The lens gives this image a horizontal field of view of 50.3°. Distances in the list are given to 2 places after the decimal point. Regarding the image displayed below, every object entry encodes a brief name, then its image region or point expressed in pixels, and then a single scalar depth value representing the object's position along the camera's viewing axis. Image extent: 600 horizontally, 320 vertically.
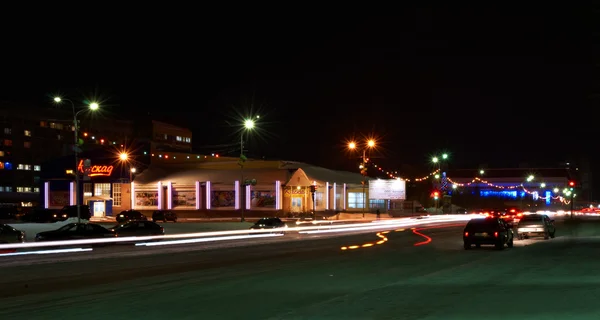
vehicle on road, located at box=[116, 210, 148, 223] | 62.53
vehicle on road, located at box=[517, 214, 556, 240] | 39.22
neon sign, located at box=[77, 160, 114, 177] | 78.44
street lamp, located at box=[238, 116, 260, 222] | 50.78
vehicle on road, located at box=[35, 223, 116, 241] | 32.94
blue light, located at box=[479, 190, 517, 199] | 144.62
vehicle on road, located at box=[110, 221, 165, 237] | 37.50
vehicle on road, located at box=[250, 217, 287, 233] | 48.59
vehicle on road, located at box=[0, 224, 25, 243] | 32.22
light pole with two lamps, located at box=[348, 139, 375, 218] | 67.62
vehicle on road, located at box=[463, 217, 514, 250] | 29.56
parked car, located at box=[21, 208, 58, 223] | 59.56
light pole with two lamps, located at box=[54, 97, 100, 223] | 36.51
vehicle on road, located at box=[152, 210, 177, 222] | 65.69
